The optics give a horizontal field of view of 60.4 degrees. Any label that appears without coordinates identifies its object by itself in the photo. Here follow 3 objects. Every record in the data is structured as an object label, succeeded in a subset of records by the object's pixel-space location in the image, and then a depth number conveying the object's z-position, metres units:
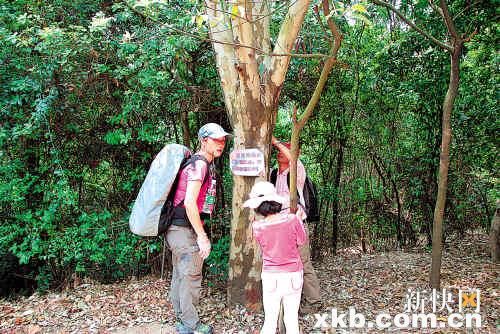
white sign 3.92
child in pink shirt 3.14
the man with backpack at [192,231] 3.50
